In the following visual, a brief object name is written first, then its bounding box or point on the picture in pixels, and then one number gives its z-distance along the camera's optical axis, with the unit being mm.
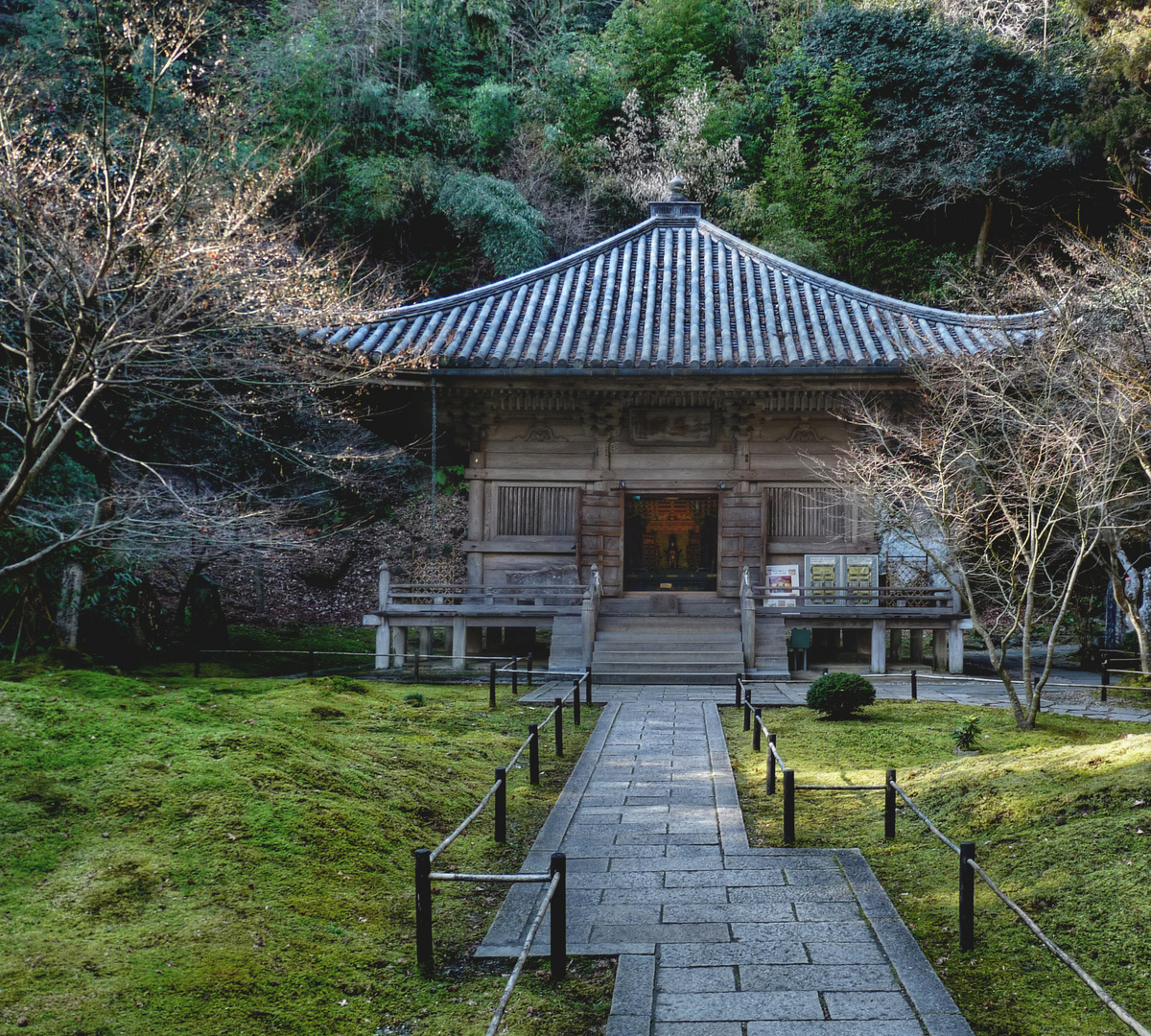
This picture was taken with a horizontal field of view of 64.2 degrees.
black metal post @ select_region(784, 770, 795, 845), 6582
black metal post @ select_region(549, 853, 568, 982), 4512
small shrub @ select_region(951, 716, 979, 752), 9531
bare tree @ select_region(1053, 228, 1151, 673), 11167
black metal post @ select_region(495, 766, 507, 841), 6682
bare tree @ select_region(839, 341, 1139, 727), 10844
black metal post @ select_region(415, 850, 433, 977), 4532
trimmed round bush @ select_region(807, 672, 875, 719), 11836
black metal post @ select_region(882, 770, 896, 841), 6660
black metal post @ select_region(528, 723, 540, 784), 8205
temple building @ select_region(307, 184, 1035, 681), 16188
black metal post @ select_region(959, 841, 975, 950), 4637
